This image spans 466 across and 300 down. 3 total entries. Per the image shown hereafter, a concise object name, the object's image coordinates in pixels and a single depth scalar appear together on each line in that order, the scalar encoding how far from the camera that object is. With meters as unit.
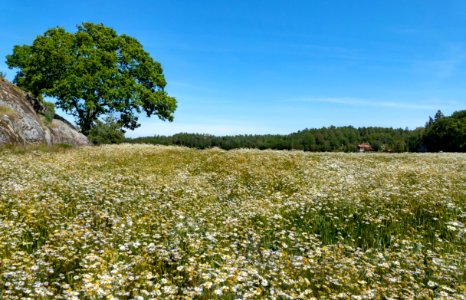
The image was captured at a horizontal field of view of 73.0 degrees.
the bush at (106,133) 39.94
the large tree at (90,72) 38.59
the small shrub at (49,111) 32.88
